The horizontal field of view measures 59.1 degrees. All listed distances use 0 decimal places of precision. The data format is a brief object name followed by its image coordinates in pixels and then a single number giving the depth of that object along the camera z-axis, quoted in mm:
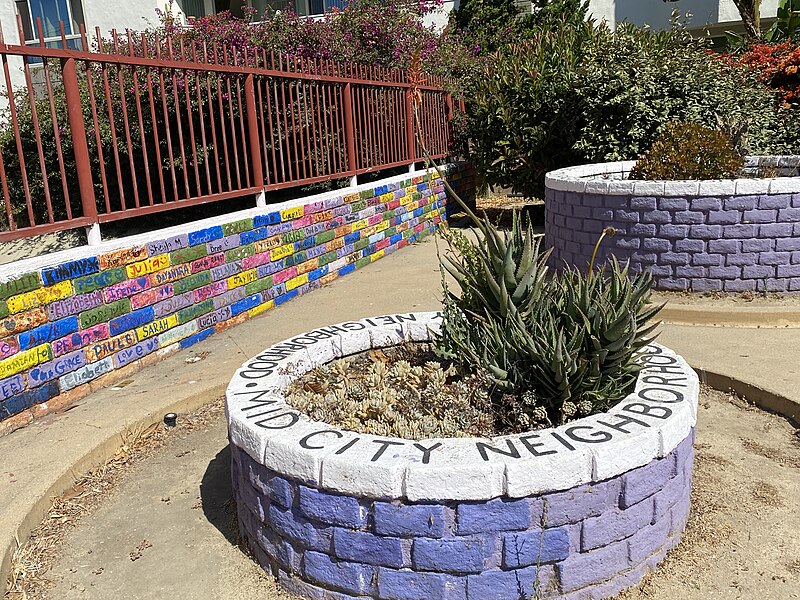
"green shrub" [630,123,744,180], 7266
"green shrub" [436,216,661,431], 3133
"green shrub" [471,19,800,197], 9680
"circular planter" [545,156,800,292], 6566
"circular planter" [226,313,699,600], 2510
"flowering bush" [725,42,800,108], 11977
